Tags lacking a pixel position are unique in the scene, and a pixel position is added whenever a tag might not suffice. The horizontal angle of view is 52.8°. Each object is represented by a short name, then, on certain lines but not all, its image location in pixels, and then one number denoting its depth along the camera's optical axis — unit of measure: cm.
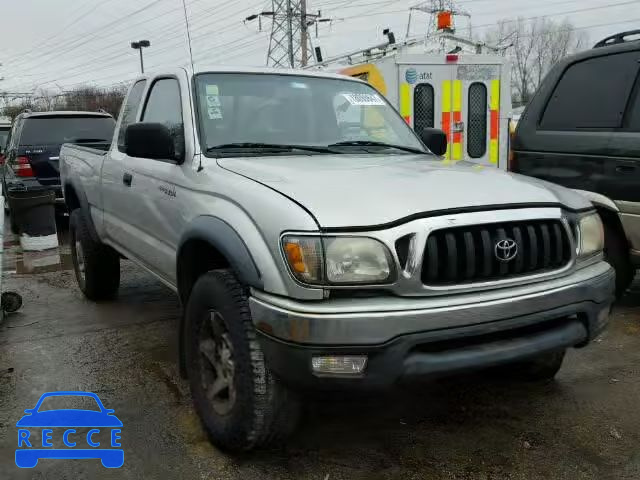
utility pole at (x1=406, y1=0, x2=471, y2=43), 2993
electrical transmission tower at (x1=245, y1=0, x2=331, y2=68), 2980
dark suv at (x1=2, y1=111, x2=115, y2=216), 929
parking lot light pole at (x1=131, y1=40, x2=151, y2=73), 3906
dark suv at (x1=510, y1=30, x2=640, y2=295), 453
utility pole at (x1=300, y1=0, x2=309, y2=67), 2939
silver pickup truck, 240
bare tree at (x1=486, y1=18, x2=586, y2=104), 4538
